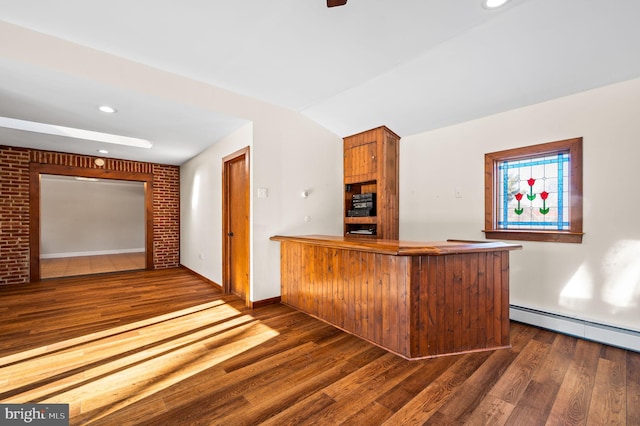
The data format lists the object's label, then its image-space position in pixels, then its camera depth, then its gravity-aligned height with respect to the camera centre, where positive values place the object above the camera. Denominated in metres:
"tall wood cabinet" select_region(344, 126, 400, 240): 3.75 +0.40
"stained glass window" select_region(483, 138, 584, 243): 2.68 +0.19
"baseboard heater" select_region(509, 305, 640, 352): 2.37 -1.11
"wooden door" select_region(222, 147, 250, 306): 3.60 -0.17
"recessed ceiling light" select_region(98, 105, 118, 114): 2.93 +1.13
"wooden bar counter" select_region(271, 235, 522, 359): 2.21 -0.72
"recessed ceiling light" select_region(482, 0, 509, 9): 1.83 +1.39
